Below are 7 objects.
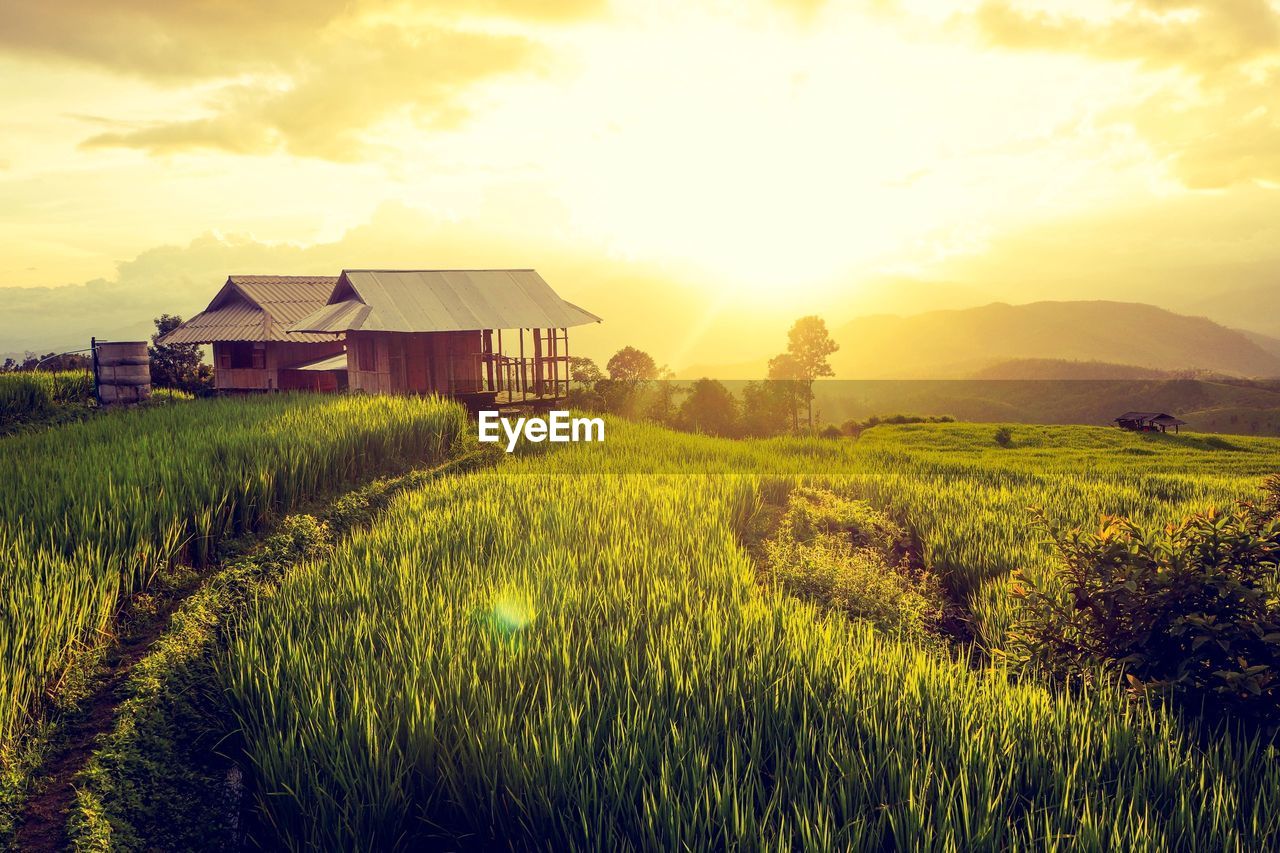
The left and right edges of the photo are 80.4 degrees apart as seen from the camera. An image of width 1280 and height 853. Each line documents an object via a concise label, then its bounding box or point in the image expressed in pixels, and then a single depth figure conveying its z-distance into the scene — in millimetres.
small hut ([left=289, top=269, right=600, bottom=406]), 23328
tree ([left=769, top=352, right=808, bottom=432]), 56062
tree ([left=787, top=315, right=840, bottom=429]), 63219
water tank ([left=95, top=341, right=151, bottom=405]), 20016
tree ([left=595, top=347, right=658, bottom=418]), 41469
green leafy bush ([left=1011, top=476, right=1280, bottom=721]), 5051
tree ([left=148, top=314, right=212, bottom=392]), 34312
